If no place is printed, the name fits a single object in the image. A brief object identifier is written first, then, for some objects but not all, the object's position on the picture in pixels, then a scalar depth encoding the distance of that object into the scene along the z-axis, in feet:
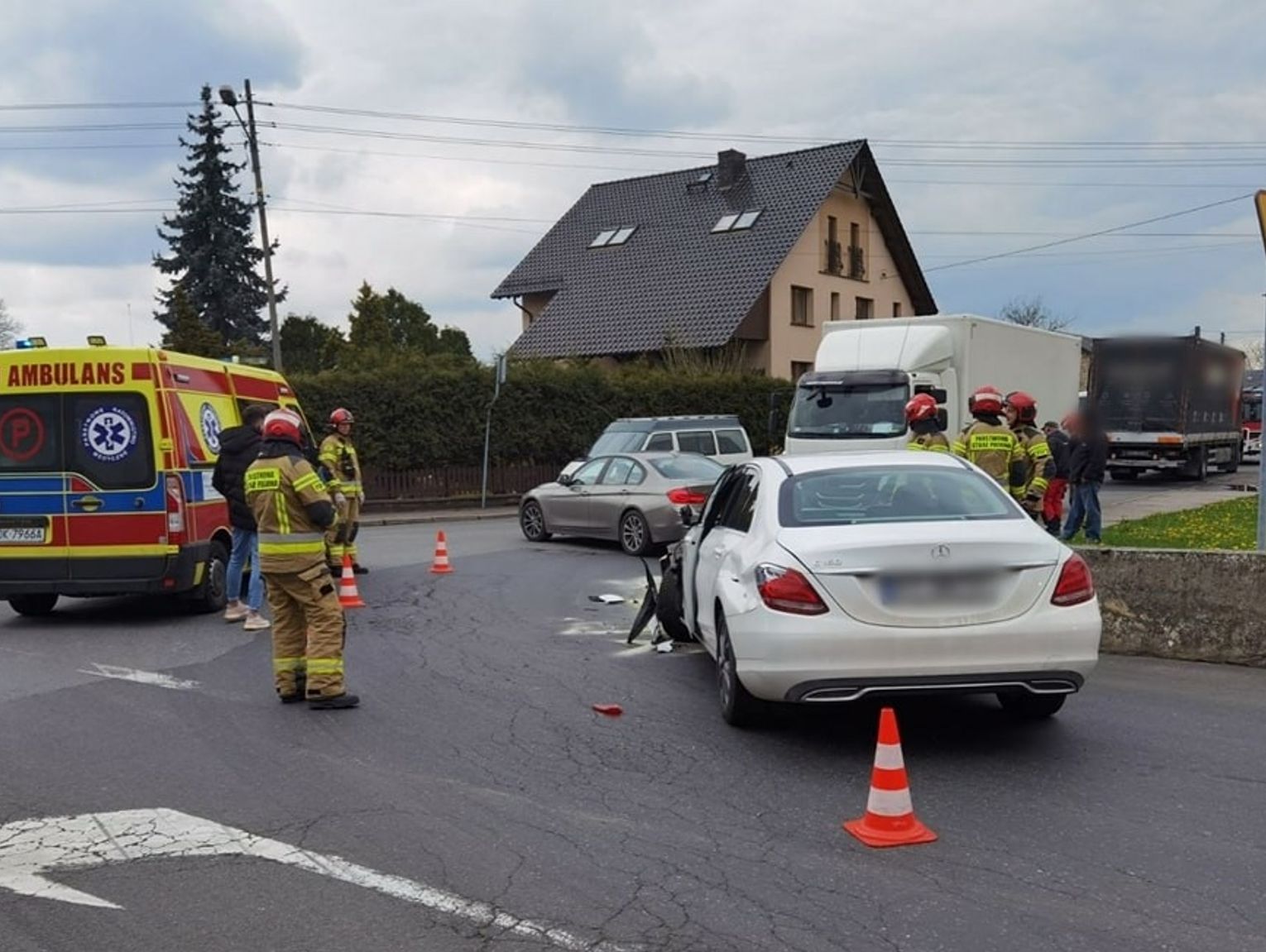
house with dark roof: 116.06
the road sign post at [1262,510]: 27.50
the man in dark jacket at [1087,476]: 45.57
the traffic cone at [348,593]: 35.68
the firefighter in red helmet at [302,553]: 22.52
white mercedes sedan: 18.15
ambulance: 32.35
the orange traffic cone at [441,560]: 43.39
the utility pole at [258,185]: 86.48
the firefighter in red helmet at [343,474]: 39.91
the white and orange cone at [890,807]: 15.11
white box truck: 58.23
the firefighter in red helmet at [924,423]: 31.90
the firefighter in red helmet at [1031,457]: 31.71
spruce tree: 159.12
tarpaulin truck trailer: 87.81
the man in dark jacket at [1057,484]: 44.45
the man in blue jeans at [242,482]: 31.63
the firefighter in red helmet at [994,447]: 31.19
